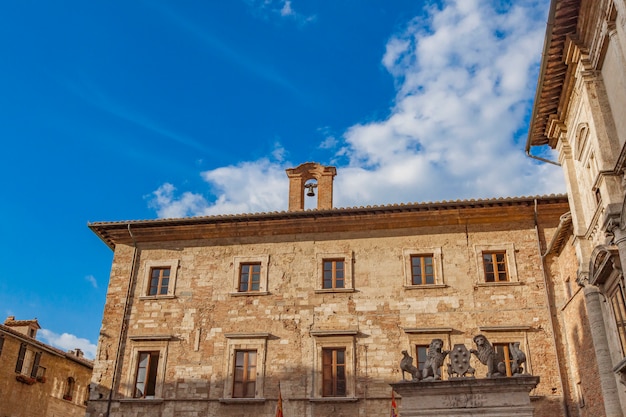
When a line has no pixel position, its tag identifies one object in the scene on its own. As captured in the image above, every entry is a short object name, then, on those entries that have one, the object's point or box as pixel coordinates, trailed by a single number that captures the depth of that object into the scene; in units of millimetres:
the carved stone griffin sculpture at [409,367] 11620
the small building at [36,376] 26391
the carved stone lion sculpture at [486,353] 11242
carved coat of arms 11391
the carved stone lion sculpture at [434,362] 11512
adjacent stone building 12047
